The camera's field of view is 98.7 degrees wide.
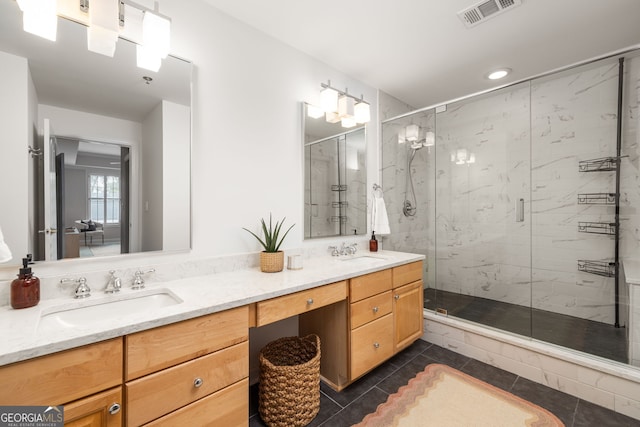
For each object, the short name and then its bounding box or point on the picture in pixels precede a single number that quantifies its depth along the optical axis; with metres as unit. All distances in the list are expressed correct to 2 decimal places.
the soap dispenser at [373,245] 2.58
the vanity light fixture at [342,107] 2.18
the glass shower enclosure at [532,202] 2.12
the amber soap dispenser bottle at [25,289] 1.05
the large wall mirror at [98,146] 1.17
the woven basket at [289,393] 1.38
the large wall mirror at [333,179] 2.16
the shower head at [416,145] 2.93
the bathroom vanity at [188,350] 0.80
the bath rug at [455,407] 1.46
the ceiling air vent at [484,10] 1.64
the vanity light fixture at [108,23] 1.12
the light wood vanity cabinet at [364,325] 1.67
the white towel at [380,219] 2.55
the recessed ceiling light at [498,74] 2.48
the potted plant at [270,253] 1.68
